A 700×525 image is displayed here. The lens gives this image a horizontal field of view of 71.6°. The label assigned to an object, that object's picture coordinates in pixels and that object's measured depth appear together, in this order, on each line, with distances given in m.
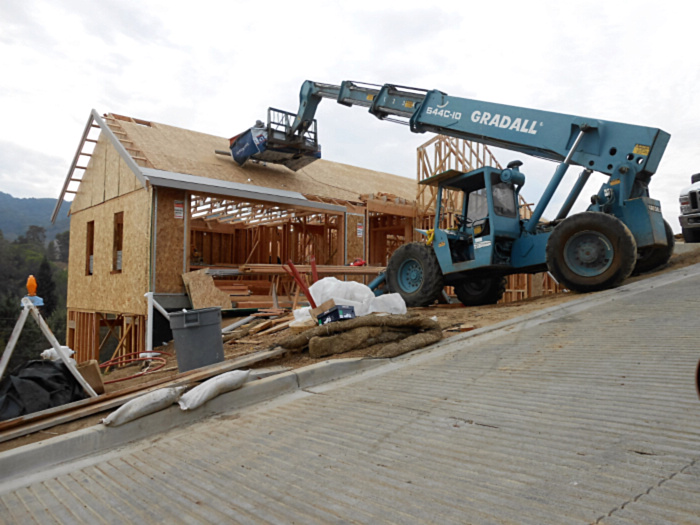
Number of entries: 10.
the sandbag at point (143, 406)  3.81
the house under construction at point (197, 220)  13.52
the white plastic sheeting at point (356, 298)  7.51
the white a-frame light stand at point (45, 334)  3.94
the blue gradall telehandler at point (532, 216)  8.15
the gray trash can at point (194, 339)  6.05
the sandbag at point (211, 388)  4.18
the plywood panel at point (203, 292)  13.09
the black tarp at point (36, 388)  4.24
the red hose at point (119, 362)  6.18
